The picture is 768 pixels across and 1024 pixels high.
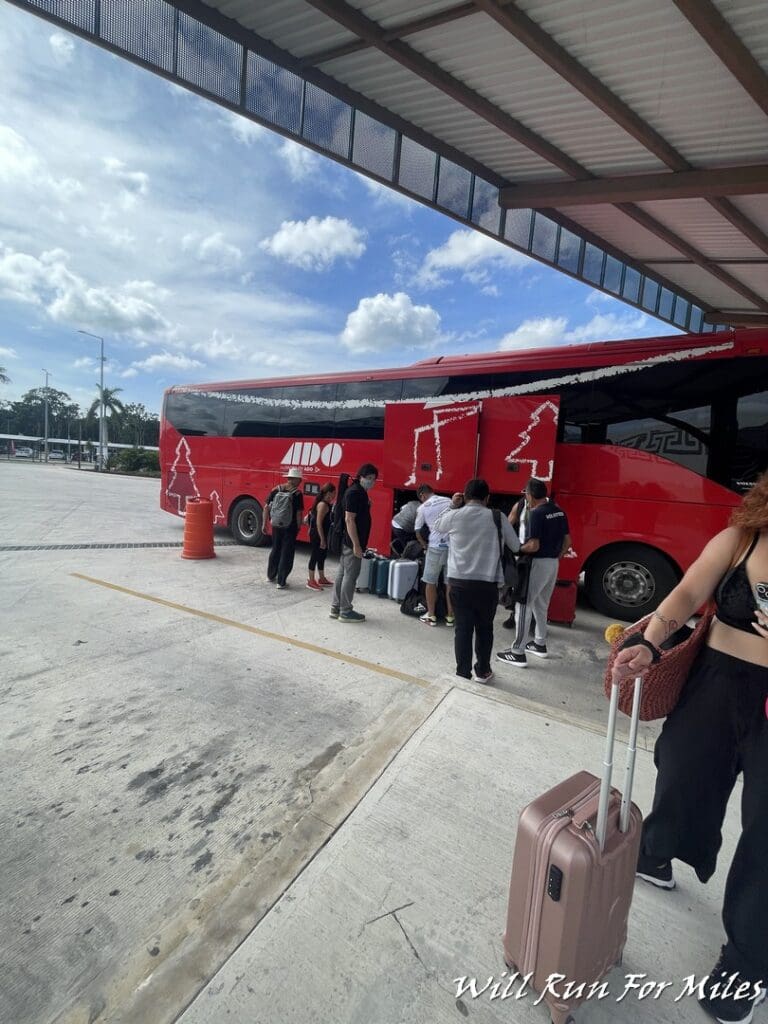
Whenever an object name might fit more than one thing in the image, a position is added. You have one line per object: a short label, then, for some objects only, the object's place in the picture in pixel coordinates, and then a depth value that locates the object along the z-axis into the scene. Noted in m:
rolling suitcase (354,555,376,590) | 7.20
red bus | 5.70
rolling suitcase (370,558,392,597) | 7.16
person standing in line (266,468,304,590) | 7.05
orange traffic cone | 8.60
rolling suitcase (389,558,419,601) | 6.74
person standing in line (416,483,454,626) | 5.98
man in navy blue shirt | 4.82
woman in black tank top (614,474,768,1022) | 1.54
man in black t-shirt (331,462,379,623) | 5.68
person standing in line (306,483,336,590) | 6.80
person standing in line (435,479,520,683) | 3.97
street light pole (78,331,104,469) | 42.88
